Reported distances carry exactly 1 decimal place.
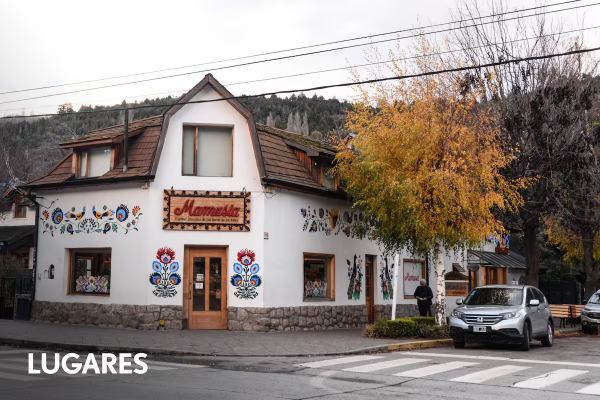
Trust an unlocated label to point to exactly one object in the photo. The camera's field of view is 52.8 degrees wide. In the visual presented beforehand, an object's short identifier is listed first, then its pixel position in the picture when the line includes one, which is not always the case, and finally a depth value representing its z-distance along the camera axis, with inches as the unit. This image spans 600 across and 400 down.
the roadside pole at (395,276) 713.3
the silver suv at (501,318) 603.2
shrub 692.1
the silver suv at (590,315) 869.2
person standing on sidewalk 841.5
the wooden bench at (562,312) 1010.7
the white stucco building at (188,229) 758.5
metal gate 865.5
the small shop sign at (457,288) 933.8
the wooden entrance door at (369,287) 957.2
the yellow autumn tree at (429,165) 713.0
